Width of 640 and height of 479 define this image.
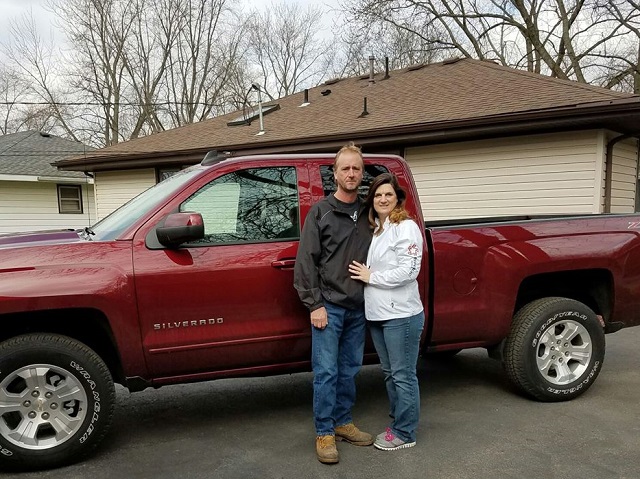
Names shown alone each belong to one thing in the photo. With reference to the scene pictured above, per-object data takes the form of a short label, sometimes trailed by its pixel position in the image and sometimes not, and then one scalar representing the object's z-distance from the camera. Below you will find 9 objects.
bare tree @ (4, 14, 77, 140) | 31.95
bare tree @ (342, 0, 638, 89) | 22.12
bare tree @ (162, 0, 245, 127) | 30.45
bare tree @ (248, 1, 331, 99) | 33.69
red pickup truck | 3.14
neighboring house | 17.67
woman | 3.17
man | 3.19
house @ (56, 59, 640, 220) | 8.73
